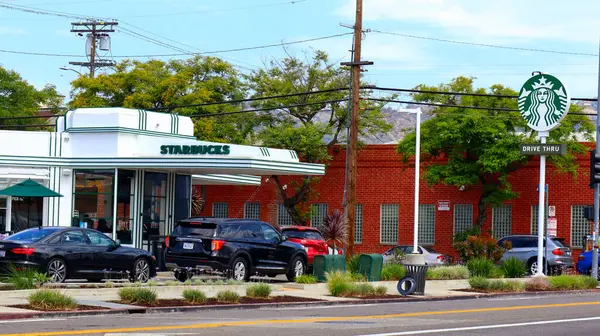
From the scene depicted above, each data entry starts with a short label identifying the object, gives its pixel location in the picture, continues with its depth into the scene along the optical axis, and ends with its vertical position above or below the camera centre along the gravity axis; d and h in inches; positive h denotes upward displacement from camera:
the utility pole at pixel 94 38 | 2751.0 +445.5
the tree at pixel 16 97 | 2819.9 +294.7
